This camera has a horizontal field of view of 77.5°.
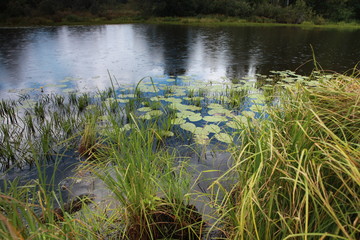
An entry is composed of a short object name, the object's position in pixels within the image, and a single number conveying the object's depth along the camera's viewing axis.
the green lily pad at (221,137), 2.61
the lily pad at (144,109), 3.40
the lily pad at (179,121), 2.97
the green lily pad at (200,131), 2.80
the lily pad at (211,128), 2.83
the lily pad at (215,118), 3.01
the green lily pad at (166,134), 2.63
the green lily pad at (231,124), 2.81
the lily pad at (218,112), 3.36
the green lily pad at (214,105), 3.62
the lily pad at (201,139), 2.64
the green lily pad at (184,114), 3.18
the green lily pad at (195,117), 3.08
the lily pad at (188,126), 2.86
